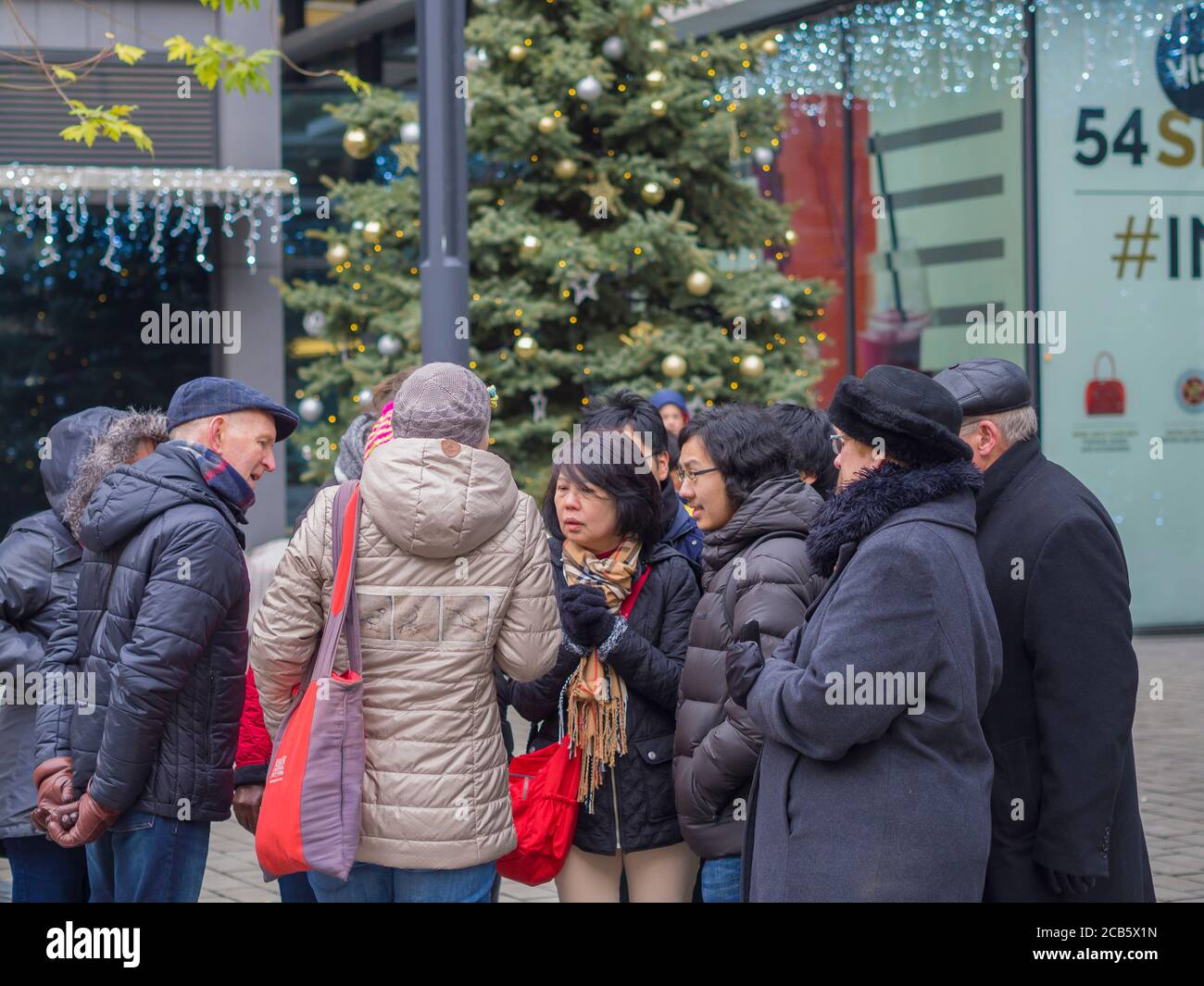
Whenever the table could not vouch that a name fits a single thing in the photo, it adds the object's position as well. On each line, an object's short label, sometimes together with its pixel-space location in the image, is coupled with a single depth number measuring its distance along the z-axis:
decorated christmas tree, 9.70
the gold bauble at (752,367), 9.77
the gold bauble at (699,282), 9.81
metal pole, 6.78
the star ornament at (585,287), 9.65
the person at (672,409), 8.12
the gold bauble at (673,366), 9.51
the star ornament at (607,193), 9.93
